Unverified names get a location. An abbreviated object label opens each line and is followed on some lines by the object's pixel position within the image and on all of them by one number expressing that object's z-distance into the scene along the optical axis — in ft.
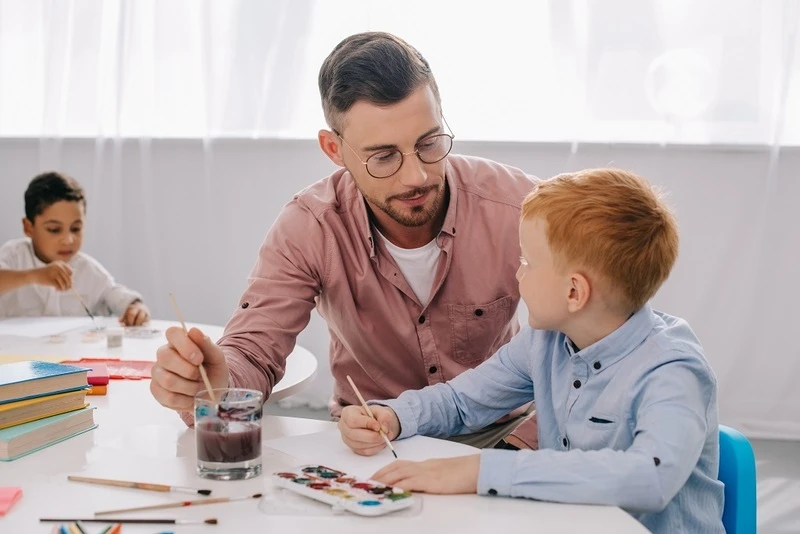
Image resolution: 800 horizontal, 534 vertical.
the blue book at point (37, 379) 4.18
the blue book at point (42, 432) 4.12
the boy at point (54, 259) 9.53
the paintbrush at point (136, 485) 3.73
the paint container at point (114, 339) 7.00
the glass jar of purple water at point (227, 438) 3.87
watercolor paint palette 3.51
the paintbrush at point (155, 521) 3.41
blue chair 4.29
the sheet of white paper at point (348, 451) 4.11
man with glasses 5.84
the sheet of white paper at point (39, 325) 7.47
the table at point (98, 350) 6.35
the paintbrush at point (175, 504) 3.51
